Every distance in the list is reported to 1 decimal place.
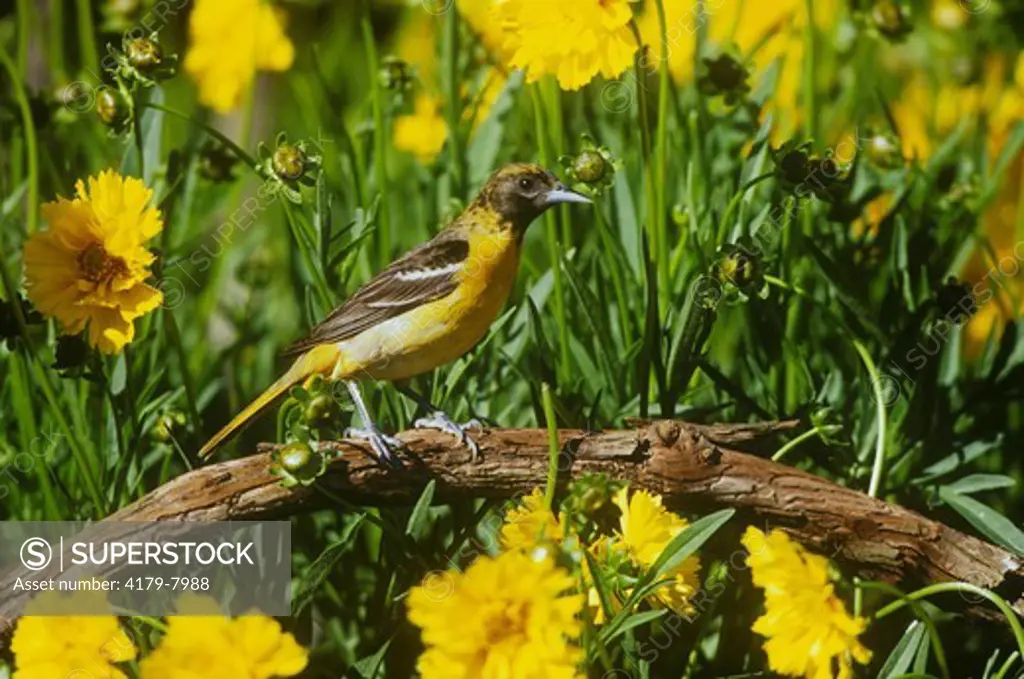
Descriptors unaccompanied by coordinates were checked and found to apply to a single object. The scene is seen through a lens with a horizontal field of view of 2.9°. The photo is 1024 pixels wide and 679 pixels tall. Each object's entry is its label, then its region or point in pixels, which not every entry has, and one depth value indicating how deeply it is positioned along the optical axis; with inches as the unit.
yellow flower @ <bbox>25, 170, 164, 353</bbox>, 253.2
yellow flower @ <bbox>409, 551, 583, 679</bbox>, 251.0
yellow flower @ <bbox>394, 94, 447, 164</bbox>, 264.2
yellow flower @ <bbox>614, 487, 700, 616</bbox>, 253.0
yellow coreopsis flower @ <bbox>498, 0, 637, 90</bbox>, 253.9
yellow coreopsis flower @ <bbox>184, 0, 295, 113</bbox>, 263.9
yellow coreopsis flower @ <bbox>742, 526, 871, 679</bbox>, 252.3
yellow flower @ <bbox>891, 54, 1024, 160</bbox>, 267.9
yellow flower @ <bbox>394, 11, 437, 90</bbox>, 267.5
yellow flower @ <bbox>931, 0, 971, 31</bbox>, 270.3
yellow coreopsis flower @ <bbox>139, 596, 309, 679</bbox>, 251.3
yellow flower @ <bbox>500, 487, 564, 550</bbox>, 252.0
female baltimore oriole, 253.5
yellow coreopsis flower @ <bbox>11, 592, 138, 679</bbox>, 252.3
